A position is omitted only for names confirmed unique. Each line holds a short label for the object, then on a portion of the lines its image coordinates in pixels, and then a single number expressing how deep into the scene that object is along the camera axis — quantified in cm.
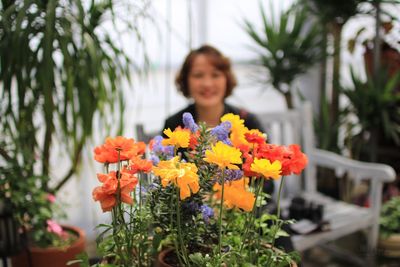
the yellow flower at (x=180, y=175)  75
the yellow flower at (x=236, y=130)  88
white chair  212
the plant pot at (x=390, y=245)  247
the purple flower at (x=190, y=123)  89
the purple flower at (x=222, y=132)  86
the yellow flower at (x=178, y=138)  82
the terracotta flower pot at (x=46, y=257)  160
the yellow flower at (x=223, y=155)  75
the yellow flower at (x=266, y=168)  77
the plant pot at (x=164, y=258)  90
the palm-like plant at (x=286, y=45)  273
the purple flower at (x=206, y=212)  88
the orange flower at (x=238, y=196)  84
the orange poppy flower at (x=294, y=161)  83
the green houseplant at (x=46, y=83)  141
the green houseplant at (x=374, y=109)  264
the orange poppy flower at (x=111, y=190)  79
